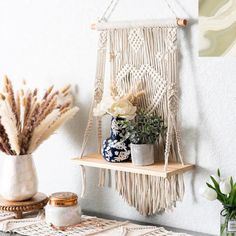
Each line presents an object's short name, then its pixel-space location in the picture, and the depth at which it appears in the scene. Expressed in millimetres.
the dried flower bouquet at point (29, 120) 3242
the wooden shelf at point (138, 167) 2964
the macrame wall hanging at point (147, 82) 3070
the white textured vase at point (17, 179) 3247
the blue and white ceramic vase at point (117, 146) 3126
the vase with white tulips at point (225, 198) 2828
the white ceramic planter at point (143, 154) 3040
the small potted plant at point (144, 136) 3043
